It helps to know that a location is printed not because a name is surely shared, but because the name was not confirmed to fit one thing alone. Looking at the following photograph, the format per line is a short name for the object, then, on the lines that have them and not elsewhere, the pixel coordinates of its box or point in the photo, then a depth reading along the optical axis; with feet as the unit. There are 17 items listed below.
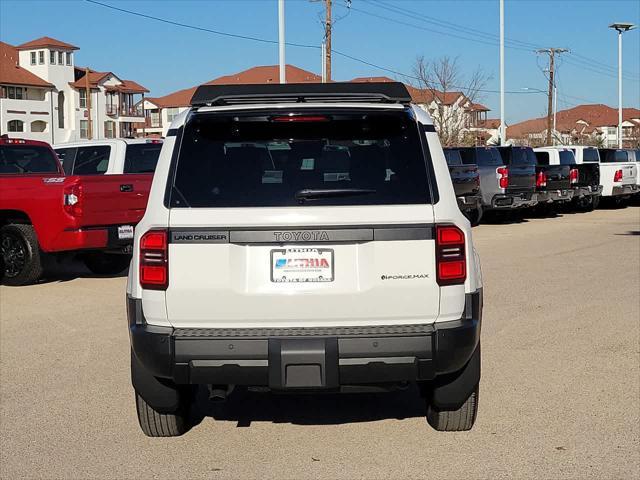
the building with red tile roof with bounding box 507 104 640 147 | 438.65
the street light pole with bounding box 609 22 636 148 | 194.70
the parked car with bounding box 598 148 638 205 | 92.84
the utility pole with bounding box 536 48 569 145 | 196.75
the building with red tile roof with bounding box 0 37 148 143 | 242.58
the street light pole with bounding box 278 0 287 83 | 89.56
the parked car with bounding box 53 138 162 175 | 46.39
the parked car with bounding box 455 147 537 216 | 73.41
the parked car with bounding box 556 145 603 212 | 86.70
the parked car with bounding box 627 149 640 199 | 96.12
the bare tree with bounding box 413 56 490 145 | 184.75
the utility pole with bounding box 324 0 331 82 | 112.27
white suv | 15.70
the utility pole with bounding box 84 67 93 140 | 193.08
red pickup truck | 38.55
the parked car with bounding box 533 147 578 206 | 79.66
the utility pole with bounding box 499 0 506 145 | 134.21
